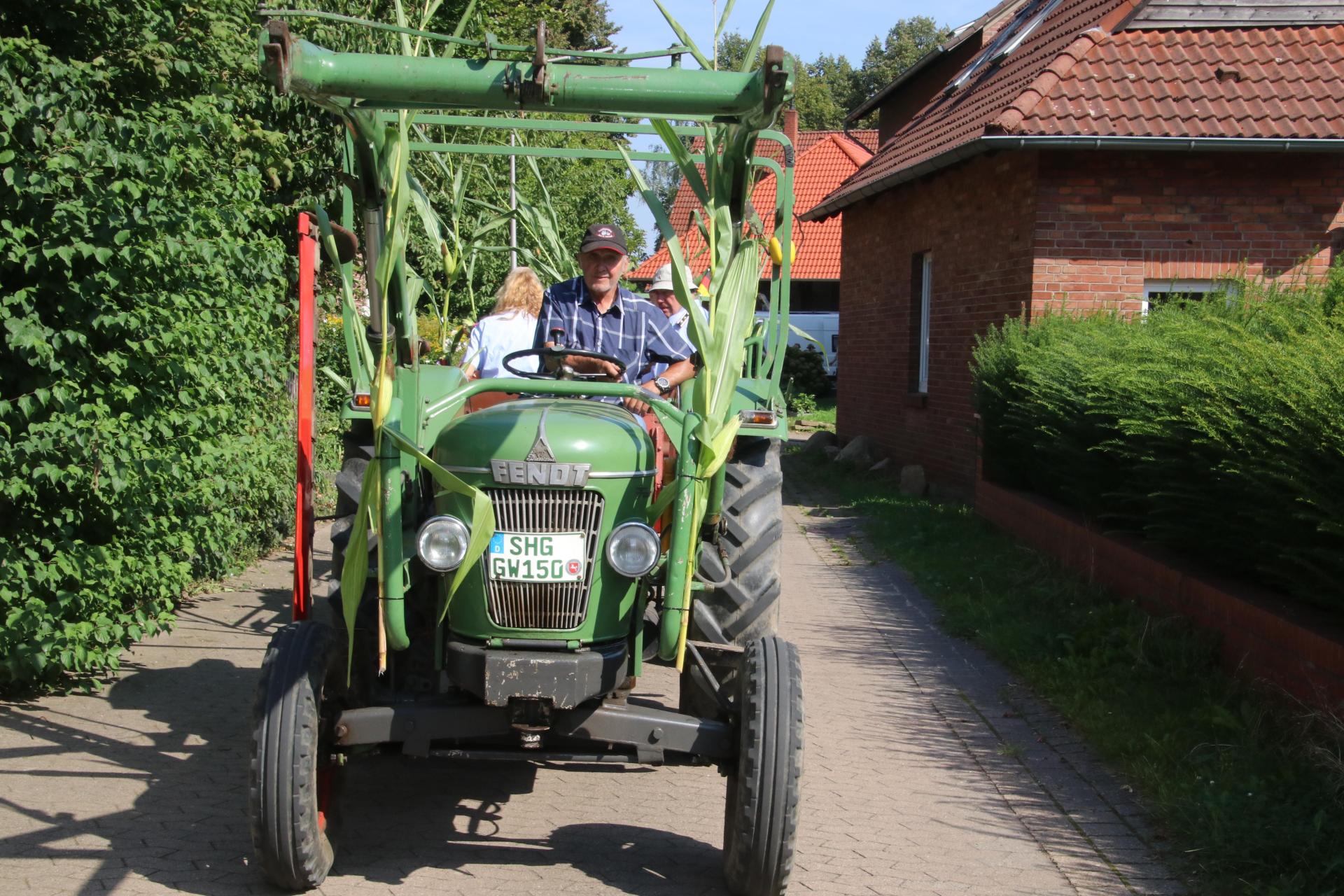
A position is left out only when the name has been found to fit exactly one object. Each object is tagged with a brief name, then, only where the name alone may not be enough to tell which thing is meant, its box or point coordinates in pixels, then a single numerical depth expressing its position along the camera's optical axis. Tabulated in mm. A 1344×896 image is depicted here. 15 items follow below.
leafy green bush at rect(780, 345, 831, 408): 32094
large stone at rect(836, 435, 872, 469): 16312
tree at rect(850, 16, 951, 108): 74562
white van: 34094
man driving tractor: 6051
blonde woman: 7141
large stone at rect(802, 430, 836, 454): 18688
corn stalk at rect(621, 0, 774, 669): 3771
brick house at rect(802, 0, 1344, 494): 10812
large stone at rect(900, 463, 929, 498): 13750
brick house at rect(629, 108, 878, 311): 38875
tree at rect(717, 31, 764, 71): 53962
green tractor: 3654
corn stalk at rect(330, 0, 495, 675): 3625
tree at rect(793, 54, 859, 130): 70875
